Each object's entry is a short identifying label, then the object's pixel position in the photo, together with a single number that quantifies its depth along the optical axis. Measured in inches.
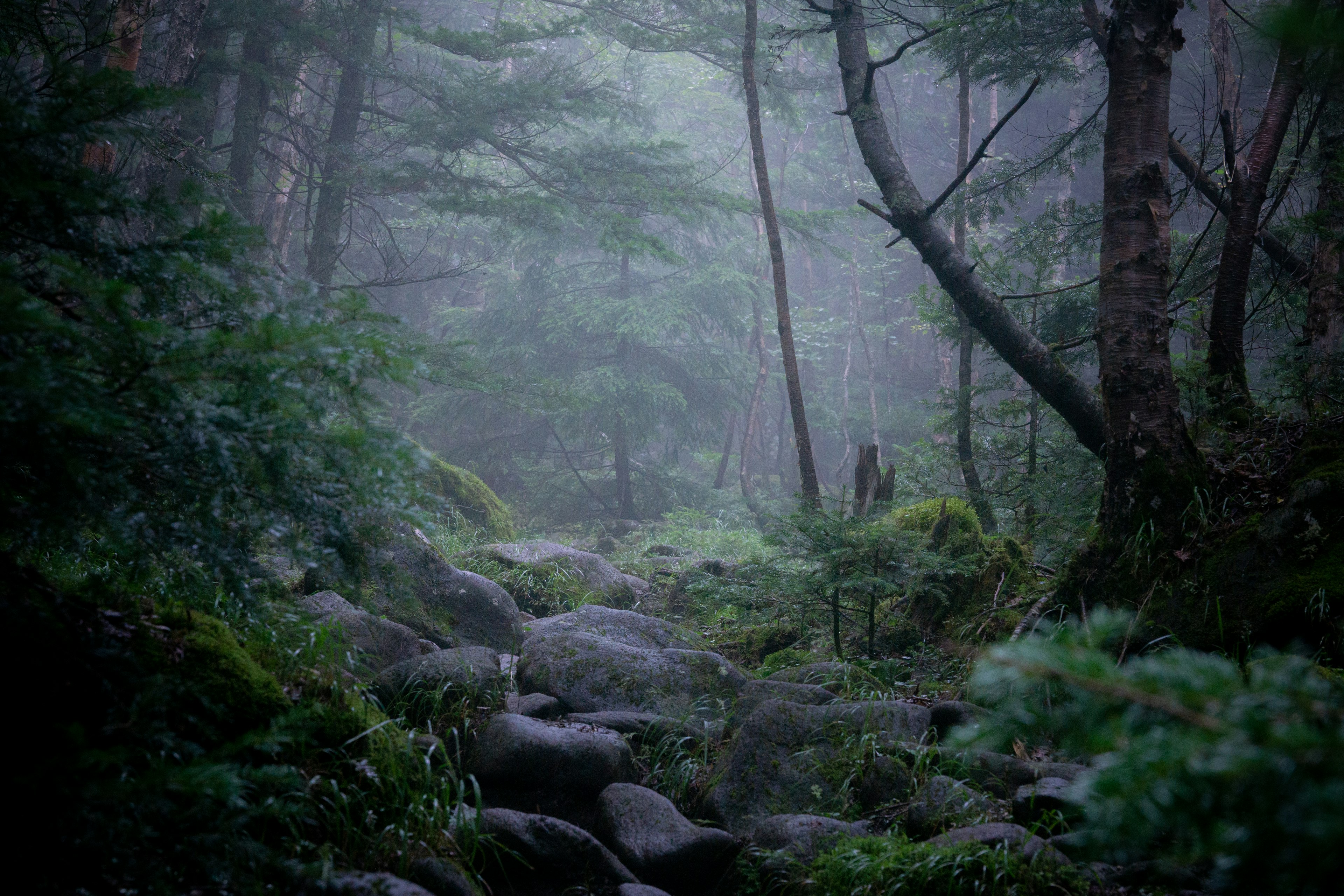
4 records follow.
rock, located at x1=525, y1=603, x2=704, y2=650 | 247.0
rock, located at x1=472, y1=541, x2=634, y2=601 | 357.1
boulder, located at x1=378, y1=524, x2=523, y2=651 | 244.5
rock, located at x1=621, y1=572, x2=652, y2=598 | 385.7
